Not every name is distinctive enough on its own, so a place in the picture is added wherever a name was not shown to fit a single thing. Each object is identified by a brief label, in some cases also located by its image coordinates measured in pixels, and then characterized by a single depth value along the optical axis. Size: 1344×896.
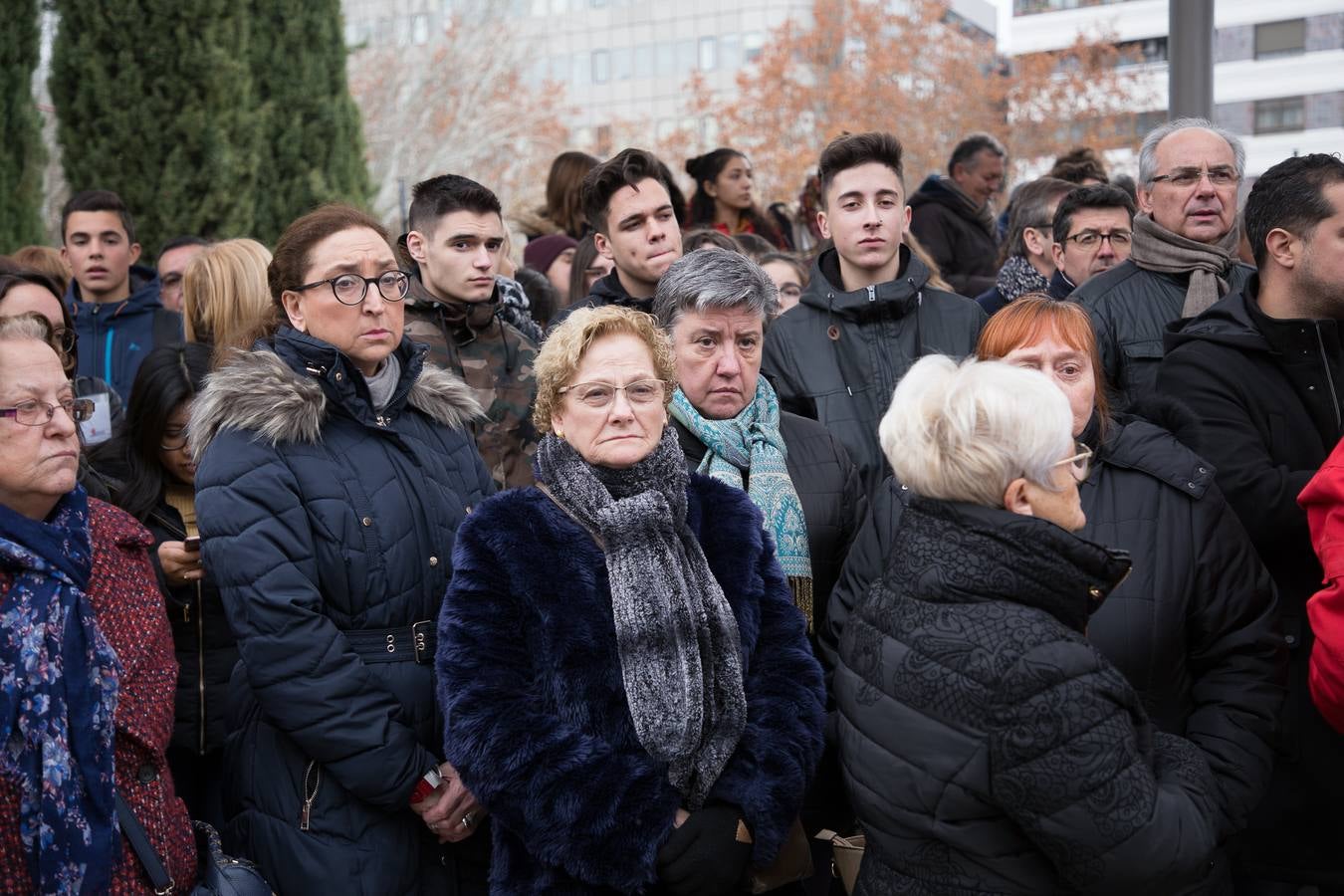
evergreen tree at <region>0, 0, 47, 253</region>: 10.60
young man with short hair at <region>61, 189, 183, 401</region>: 6.79
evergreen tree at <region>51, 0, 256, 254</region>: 11.17
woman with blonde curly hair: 3.04
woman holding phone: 4.07
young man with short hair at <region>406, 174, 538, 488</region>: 5.09
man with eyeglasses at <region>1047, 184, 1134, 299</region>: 5.84
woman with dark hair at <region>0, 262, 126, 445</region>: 4.45
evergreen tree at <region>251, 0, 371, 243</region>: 12.64
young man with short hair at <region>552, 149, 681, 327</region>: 5.34
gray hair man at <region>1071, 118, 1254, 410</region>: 4.88
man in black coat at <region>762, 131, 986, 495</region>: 4.77
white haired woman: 2.42
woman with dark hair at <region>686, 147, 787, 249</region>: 7.90
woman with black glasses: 3.33
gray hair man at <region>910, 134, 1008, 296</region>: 8.18
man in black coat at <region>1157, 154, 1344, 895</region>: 3.66
